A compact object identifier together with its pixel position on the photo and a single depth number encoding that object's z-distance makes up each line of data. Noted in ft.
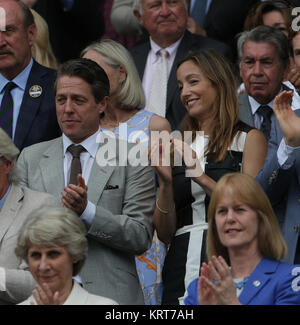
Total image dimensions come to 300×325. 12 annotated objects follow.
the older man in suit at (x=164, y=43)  51.11
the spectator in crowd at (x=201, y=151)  38.29
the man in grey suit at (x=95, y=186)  37.68
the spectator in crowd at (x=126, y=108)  42.88
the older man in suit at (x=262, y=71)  45.80
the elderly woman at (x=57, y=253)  33.94
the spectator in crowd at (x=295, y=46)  40.55
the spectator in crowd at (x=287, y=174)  37.04
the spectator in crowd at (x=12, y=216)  36.04
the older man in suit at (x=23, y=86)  44.78
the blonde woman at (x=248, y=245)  33.58
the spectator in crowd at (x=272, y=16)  52.24
